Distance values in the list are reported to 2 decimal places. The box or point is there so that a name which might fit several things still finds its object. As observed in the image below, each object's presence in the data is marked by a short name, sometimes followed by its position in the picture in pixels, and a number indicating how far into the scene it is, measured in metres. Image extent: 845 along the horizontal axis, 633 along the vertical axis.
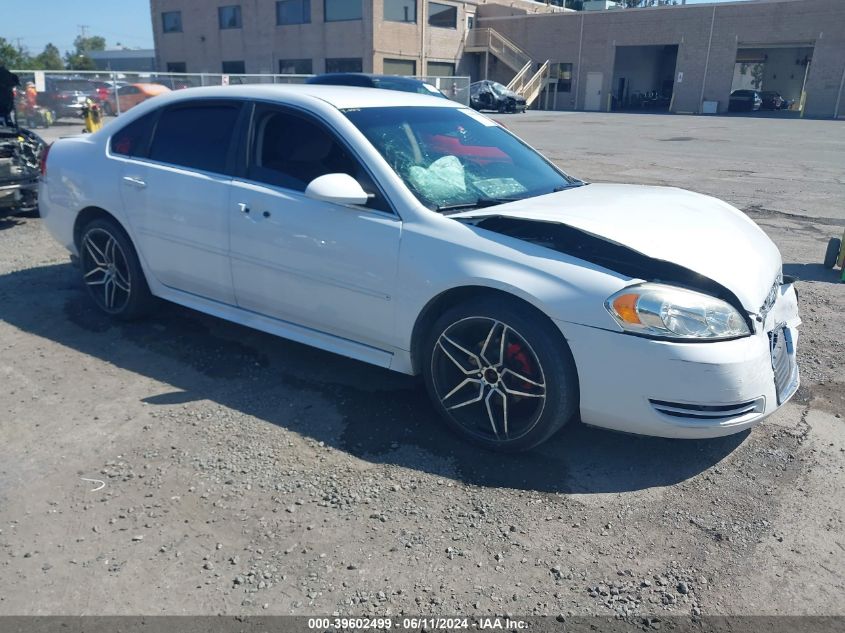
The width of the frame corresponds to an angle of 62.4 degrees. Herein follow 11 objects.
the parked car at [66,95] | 23.88
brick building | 42.91
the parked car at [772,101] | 49.68
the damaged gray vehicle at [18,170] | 8.32
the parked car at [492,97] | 39.59
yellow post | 20.33
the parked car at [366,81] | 14.82
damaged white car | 3.27
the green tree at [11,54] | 58.25
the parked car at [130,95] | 25.84
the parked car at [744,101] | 46.12
